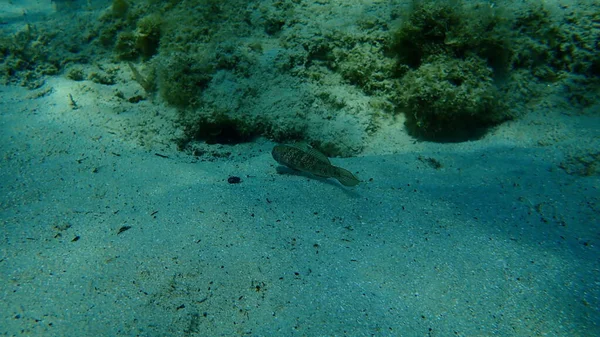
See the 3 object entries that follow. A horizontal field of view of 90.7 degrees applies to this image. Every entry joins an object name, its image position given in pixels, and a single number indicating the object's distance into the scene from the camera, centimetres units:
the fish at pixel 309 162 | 297
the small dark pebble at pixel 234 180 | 318
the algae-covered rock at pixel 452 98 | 375
